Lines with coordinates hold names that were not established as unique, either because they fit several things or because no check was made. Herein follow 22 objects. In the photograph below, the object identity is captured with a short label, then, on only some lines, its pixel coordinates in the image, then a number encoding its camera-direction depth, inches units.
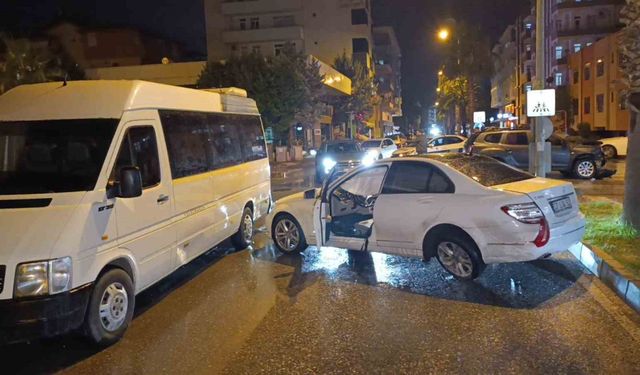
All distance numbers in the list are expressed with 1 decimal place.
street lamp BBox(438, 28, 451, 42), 1237.7
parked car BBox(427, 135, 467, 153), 1023.5
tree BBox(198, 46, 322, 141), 1498.5
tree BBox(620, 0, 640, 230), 346.6
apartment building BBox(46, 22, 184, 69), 2417.6
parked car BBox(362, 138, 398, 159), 1079.7
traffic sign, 490.9
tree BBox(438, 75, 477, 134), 2290.5
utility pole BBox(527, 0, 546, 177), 506.0
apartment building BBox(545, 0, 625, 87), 2409.0
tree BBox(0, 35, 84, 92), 1044.5
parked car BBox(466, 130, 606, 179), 757.9
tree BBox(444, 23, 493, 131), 2031.3
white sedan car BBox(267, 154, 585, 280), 262.7
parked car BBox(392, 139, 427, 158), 1003.3
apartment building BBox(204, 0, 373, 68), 2450.8
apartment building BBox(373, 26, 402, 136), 3847.9
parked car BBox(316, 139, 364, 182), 844.4
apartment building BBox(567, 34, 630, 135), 1710.1
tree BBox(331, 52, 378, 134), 2379.4
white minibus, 193.2
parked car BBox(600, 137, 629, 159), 1066.1
